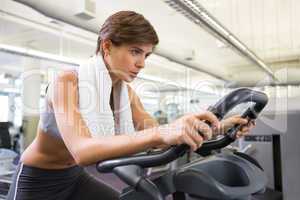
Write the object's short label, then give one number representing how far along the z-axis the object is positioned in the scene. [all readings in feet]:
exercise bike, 1.86
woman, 1.74
